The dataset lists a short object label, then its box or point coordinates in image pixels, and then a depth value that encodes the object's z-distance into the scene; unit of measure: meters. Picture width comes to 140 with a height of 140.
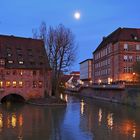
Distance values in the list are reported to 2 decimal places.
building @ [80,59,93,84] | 66.40
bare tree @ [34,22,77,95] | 32.21
